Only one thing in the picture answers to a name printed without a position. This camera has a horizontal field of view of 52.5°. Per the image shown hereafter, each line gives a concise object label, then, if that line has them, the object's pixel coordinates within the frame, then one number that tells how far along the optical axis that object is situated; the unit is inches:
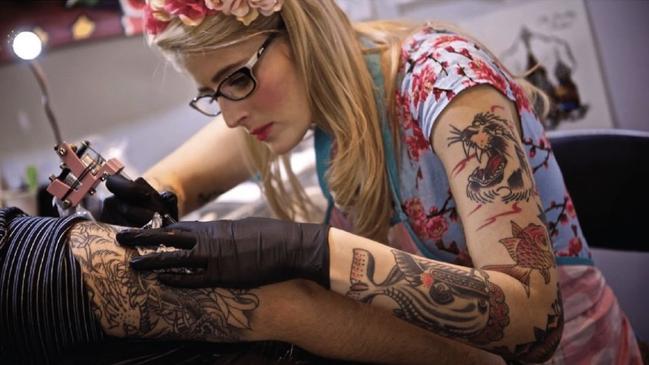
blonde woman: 36.0
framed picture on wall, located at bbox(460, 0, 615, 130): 76.9
